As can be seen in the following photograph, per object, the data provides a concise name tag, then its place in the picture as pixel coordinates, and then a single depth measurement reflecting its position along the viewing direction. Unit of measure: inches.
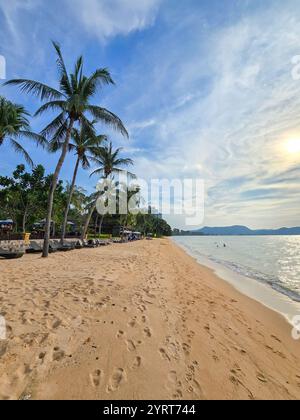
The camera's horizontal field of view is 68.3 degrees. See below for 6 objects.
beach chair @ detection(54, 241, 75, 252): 635.1
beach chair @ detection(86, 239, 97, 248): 786.8
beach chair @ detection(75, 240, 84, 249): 722.8
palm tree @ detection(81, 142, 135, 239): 857.5
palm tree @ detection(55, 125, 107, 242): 677.9
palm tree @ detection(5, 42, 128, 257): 462.6
